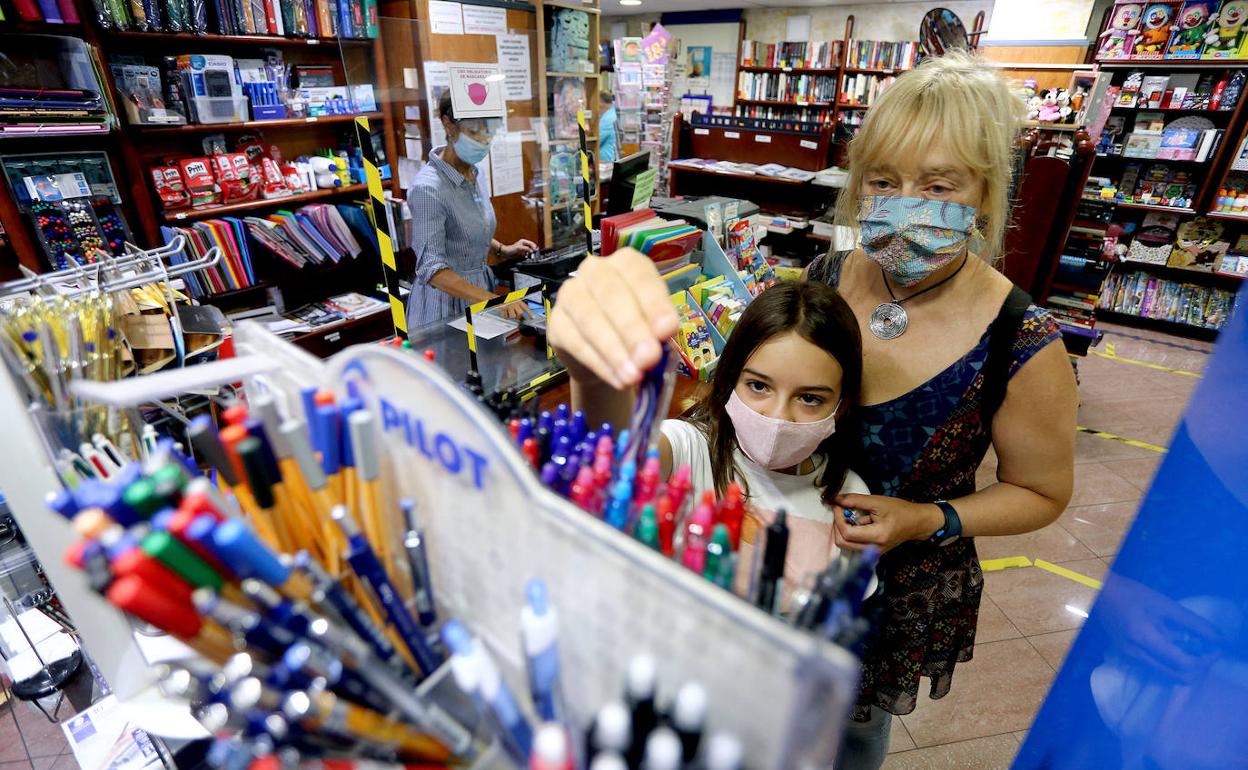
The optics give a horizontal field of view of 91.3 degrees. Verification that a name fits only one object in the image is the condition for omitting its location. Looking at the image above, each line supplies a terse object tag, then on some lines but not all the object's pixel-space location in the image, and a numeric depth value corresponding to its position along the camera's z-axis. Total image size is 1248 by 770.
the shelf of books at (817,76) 7.61
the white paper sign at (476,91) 2.62
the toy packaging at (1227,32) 4.42
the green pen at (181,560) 0.35
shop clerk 2.51
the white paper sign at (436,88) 2.75
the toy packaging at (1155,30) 4.64
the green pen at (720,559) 0.43
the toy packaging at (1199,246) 5.09
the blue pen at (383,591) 0.44
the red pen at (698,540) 0.43
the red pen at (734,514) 0.48
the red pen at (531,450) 0.53
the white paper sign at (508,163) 3.16
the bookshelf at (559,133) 3.52
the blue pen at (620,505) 0.45
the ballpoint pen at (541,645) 0.38
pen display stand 0.33
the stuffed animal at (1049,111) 3.63
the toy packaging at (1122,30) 4.74
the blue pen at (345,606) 0.42
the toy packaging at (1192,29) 4.51
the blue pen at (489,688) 0.40
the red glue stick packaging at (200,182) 3.13
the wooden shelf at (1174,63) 4.52
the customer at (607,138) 5.27
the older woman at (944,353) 1.06
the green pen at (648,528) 0.43
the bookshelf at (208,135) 2.68
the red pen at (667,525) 0.46
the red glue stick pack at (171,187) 3.02
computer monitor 2.80
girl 1.05
